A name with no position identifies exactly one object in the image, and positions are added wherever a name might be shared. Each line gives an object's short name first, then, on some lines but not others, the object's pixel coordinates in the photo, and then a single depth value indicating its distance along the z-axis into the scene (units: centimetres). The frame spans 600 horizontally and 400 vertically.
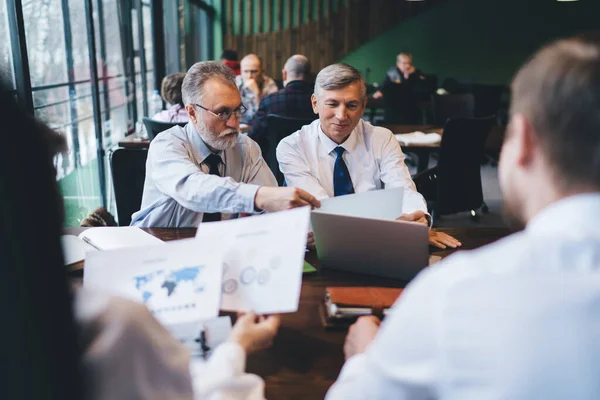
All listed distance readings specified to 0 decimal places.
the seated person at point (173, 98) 421
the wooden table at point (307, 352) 110
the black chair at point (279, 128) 355
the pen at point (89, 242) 175
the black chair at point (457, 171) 388
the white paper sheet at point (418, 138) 432
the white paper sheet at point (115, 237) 175
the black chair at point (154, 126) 344
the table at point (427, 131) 483
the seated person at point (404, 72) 812
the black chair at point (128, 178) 246
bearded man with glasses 209
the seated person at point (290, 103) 444
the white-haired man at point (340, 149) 254
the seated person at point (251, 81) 605
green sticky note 166
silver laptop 148
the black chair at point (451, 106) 577
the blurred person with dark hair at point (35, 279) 51
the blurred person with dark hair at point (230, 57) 710
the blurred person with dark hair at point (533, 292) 70
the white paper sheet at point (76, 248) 165
